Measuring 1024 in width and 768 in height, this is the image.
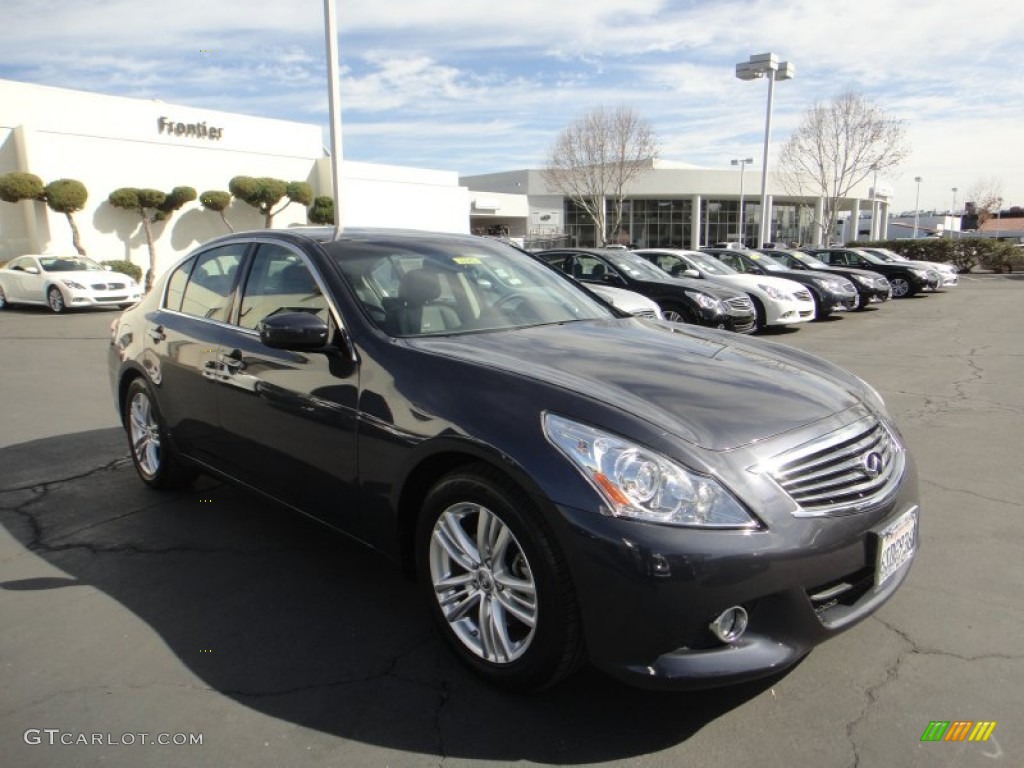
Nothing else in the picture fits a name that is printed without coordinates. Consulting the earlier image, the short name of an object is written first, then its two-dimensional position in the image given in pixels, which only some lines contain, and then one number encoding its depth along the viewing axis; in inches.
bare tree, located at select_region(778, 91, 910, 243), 1498.5
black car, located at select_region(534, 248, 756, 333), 474.0
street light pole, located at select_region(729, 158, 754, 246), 2017.6
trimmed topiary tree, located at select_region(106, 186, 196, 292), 1014.4
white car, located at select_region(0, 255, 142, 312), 688.4
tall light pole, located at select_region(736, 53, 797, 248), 1020.5
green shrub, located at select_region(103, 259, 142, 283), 961.5
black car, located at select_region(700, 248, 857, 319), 629.0
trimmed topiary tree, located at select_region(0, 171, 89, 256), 892.6
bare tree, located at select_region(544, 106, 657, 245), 1804.9
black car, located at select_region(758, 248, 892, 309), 714.2
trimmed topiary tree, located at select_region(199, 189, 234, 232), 1107.9
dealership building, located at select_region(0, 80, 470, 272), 967.0
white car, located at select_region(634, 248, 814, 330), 540.7
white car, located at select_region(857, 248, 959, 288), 909.4
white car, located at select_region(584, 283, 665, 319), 405.4
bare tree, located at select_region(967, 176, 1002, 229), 3659.0
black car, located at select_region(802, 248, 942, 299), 855.7
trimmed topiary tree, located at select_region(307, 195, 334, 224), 1244.4
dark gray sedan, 90.4
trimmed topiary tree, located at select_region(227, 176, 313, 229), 1146.7
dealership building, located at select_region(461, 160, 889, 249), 2406.5
